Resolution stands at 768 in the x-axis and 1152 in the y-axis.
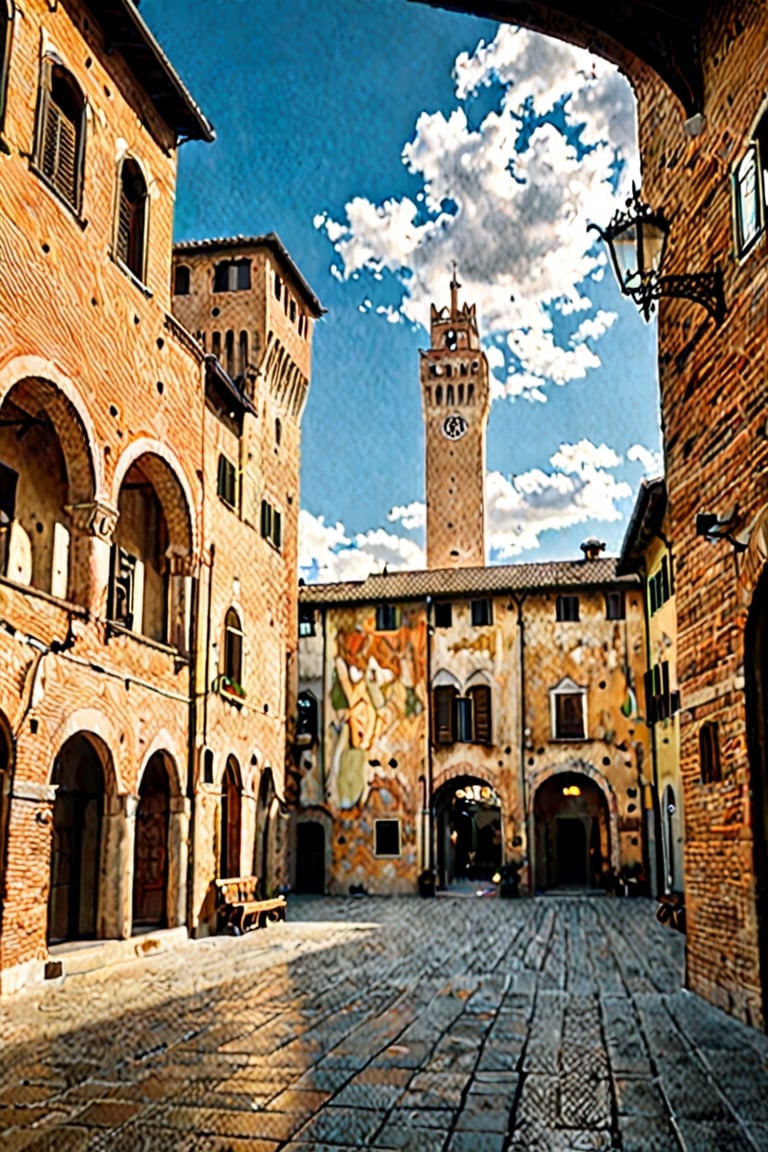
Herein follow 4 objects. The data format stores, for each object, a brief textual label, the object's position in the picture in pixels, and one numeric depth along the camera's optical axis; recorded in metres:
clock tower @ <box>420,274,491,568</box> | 61.78
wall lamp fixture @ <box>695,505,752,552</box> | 10.01
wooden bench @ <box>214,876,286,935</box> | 20.06
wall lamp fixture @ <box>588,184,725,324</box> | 9.95
